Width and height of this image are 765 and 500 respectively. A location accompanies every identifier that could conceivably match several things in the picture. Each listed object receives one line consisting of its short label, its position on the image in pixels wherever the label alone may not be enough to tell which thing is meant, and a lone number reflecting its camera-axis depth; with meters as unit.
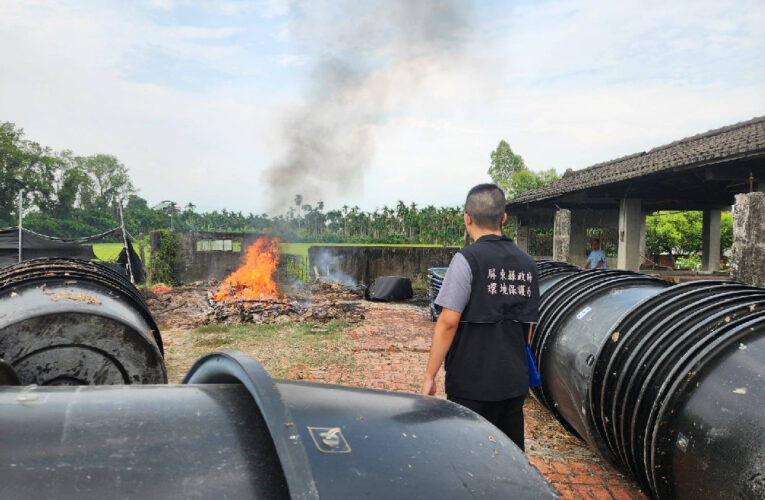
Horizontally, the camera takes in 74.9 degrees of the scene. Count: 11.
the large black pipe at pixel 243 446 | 0.93
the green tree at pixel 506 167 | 50.28
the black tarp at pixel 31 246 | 14.04
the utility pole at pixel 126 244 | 15.64
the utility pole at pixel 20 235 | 13.19
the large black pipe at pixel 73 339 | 2.99
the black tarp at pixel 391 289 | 14.52
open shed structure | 10.19
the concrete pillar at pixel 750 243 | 8.73
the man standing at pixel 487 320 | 2.75
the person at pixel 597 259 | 10.65
